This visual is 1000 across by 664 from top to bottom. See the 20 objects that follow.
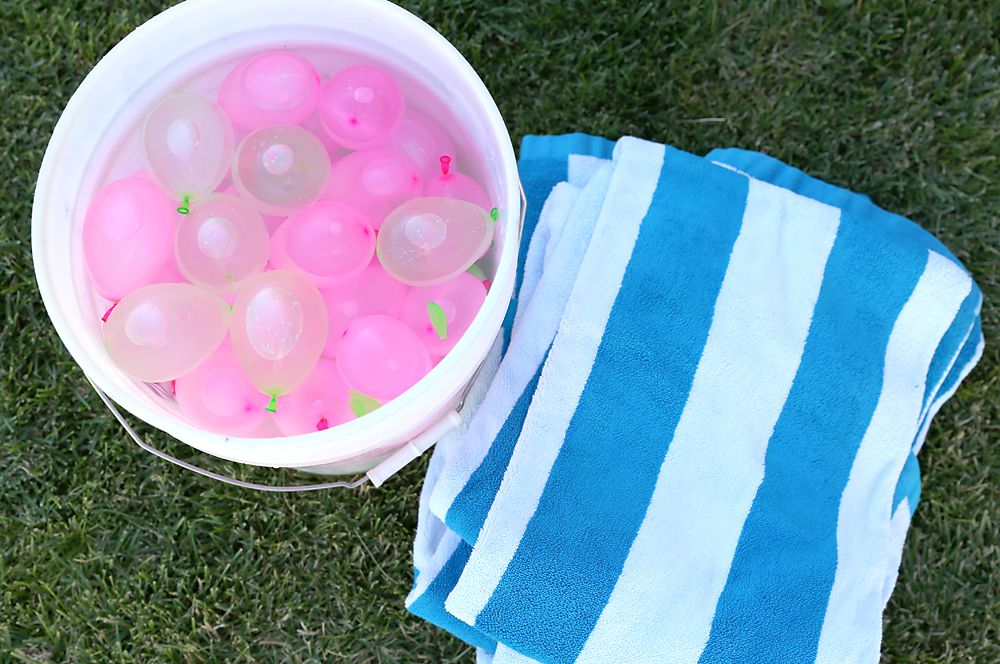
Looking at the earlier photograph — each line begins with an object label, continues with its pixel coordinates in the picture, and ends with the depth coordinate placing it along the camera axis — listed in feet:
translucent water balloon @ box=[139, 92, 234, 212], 2.93
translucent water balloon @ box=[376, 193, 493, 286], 2.83
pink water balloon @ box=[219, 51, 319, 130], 3.09
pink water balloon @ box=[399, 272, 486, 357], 3.02
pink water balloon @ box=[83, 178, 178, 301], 2.83
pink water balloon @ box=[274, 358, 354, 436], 3.00
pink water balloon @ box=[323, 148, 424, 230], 3.11
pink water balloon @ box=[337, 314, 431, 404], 2.74
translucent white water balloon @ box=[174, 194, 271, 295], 2.85
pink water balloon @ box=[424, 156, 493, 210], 3.14
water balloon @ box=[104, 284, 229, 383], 2.67
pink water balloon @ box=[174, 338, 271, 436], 2.90
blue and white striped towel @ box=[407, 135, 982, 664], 3.15
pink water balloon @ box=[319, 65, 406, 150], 3.08
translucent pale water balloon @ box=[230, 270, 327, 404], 2.69
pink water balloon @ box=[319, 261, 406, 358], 3.09
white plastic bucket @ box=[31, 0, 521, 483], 2.52
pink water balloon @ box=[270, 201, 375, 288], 2.89
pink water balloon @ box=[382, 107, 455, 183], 3.31
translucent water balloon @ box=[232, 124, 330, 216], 2.97
